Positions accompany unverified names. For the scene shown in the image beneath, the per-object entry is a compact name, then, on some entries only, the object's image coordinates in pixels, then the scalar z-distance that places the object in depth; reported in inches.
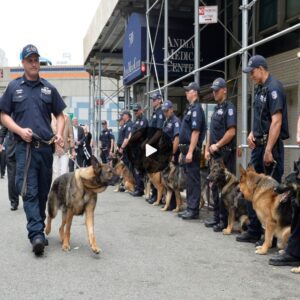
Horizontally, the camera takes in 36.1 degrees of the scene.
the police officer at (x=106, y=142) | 568.7
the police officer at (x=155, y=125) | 337.4
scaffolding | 241.3
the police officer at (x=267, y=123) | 192.9
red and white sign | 329.4
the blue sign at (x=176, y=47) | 434.6
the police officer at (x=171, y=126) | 313.7
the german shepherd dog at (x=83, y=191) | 188.9
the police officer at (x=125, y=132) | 418.1
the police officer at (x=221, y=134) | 240.7
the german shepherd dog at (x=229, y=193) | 233.9
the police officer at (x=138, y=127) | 389.6
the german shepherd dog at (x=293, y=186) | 167.9
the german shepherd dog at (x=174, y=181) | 307.1
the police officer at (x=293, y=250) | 172.9
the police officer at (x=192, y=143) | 267.1
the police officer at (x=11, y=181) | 300.7
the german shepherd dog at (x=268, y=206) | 187.6
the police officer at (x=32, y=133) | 190.5
